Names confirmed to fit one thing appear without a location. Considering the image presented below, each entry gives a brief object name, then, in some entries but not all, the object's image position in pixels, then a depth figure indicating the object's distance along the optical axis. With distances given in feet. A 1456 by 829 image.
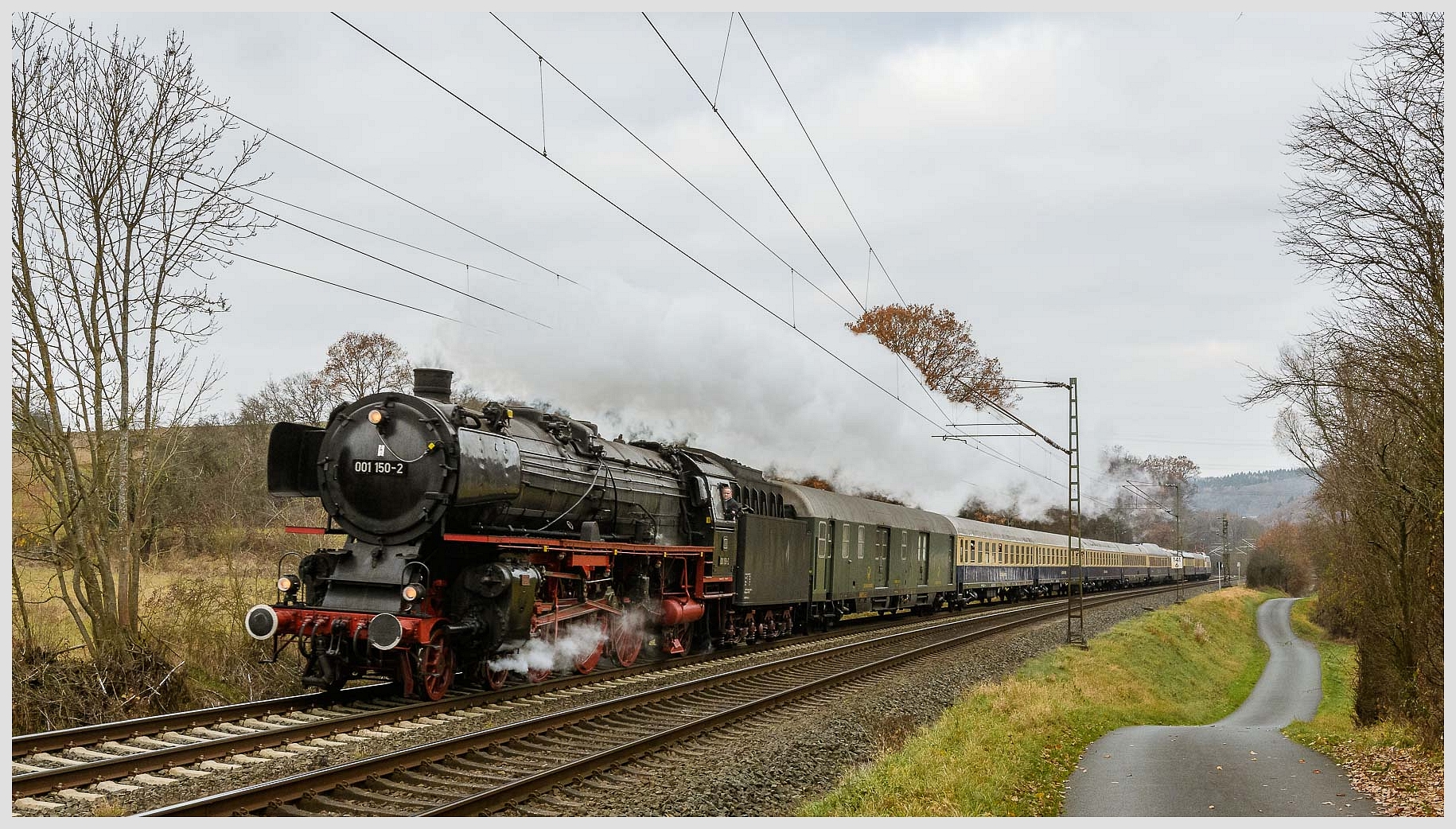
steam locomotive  37.76
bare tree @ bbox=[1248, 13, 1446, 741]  34.76
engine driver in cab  59.31
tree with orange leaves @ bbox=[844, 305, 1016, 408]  133.69
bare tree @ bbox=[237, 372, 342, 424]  126.62
